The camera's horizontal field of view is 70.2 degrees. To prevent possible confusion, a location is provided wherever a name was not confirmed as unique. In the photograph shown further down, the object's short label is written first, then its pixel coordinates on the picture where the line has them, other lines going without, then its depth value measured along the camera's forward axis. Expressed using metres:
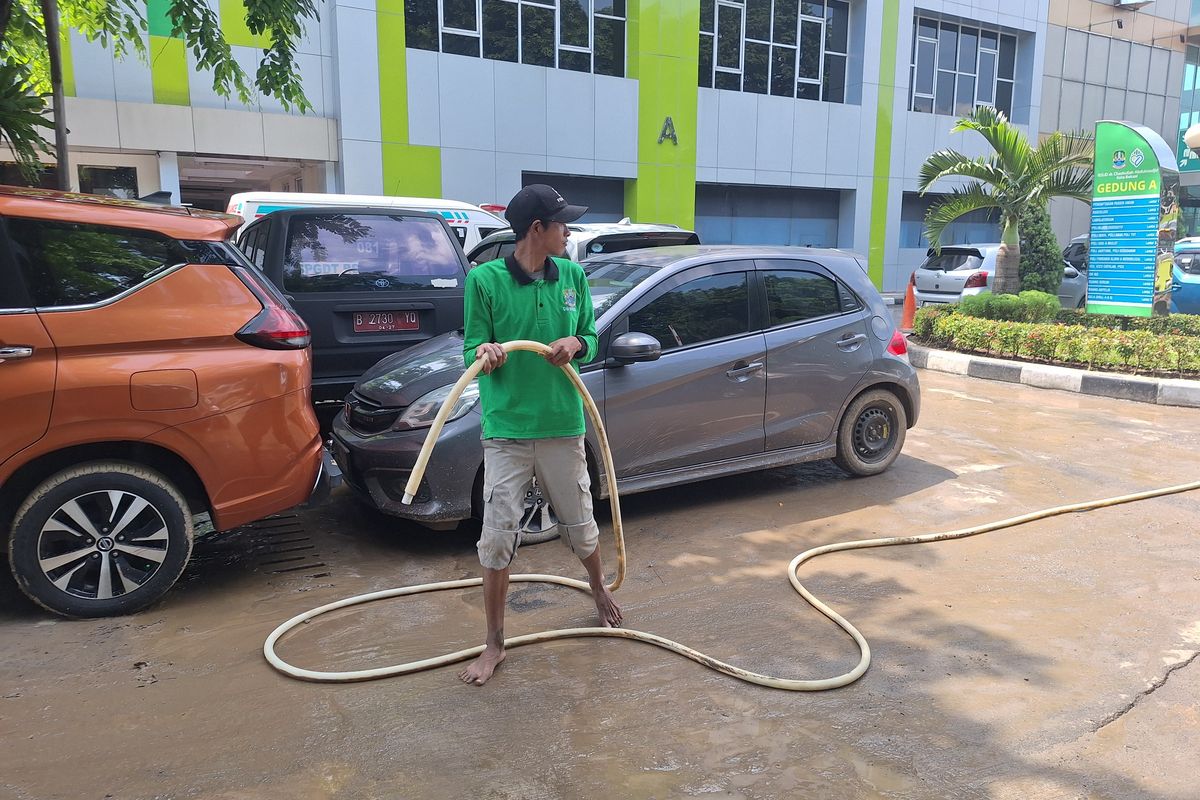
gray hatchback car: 4.61
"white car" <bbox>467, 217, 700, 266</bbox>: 7.57
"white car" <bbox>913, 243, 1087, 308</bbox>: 14.05
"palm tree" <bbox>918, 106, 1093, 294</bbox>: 12.19
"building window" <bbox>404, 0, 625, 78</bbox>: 16.44
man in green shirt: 3.34
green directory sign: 10.48
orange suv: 3.63
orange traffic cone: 14.61
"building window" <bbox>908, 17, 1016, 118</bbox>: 23.55
